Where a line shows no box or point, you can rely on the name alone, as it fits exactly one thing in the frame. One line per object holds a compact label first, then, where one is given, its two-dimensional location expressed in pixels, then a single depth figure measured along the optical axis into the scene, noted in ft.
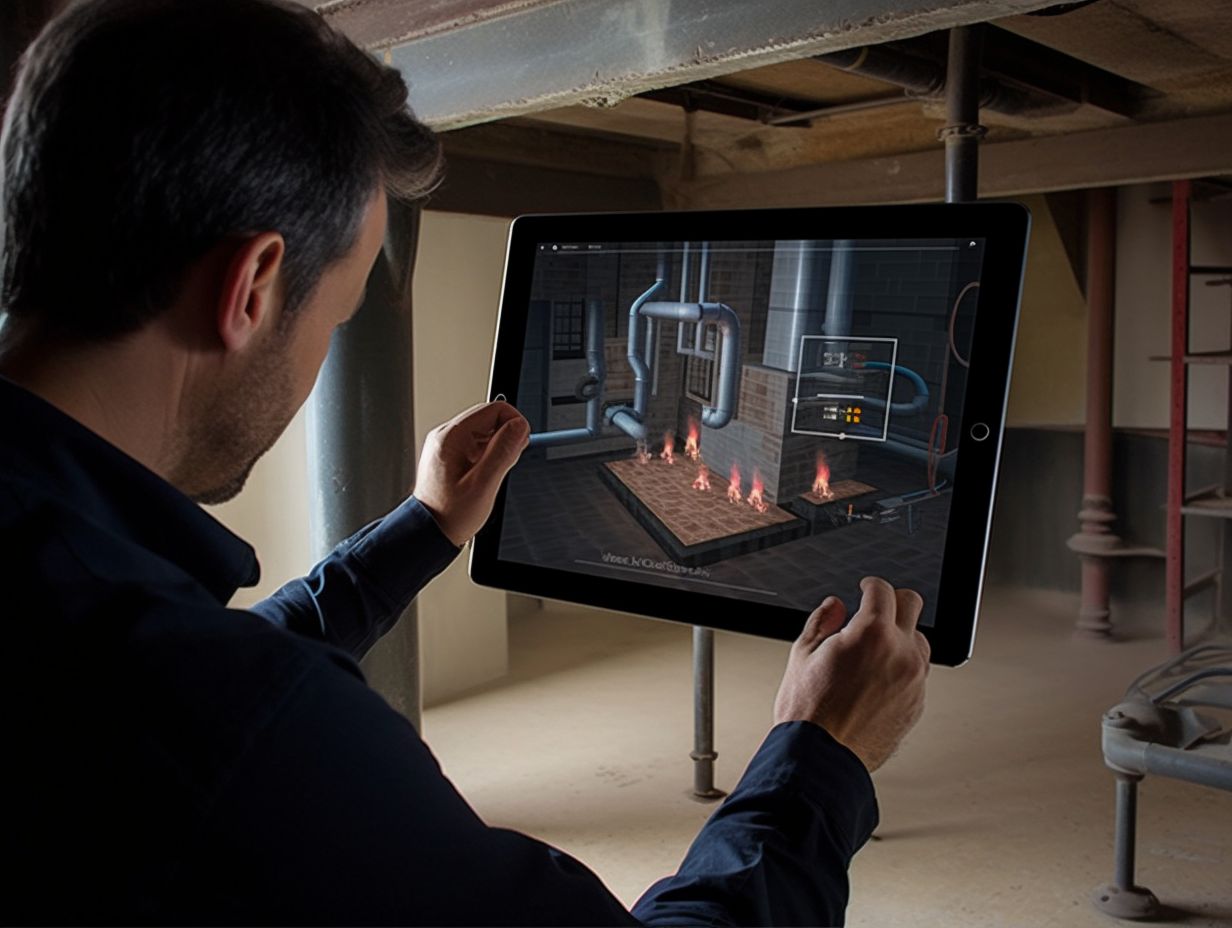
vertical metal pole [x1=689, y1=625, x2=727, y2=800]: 11.28
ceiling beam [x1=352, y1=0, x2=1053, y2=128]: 5.28
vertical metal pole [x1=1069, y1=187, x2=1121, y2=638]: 16.08
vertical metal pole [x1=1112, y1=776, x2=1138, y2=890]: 8.57
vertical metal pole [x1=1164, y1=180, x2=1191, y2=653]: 14.20
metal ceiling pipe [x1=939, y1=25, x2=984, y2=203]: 8.54
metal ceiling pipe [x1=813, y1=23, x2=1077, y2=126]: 8.69
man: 1.90
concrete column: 8.18
